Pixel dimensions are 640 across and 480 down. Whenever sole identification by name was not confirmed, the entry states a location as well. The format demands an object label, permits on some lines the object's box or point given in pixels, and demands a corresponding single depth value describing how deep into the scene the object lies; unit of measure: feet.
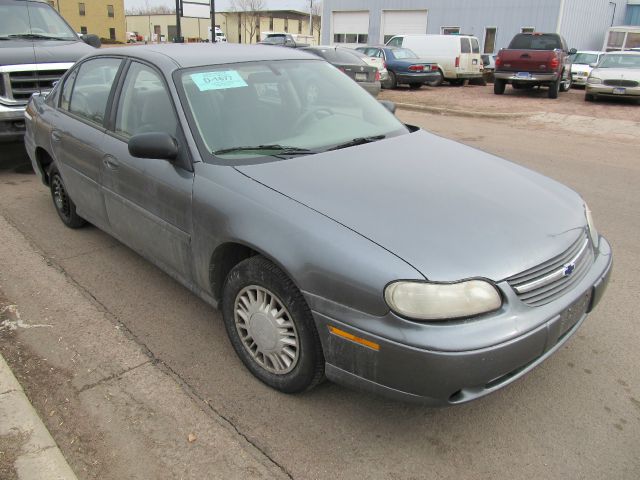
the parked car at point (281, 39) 68.87
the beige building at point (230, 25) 242.37
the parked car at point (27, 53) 22.11
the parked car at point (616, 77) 47.52
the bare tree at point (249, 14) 238.89
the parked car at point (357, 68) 47.37
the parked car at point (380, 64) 59.41
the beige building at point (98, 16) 233.76
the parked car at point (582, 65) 66.54
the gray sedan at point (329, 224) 7.18
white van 66.28
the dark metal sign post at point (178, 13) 56.44
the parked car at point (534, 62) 51.08
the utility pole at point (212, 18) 58.34
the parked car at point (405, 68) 59.57
